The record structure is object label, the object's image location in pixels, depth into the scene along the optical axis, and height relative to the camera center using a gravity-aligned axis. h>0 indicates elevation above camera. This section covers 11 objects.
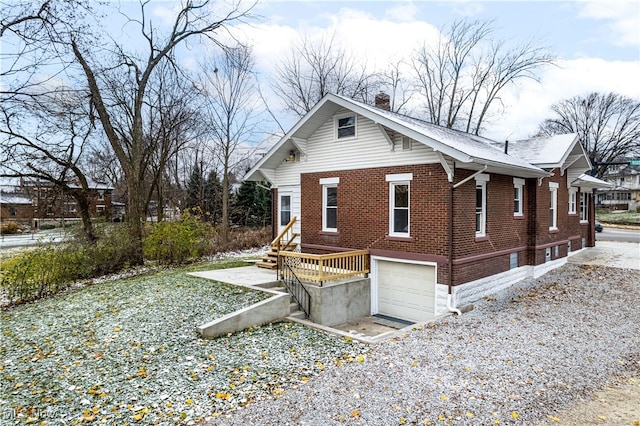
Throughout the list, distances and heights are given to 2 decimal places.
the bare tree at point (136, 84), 17.17 +6.18
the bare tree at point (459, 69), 30.45 +11.61
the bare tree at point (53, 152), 11.18 +2.50
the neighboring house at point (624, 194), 61.56 +2.47
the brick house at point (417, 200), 10.40 +0.32
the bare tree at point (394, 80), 30.81 +10.81
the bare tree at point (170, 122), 21.94 +5.79
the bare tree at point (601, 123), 39.50 +9.55
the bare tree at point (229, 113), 25.91 +7.05
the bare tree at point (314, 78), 29.06 +10.49
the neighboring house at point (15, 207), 43.38 +0.72
